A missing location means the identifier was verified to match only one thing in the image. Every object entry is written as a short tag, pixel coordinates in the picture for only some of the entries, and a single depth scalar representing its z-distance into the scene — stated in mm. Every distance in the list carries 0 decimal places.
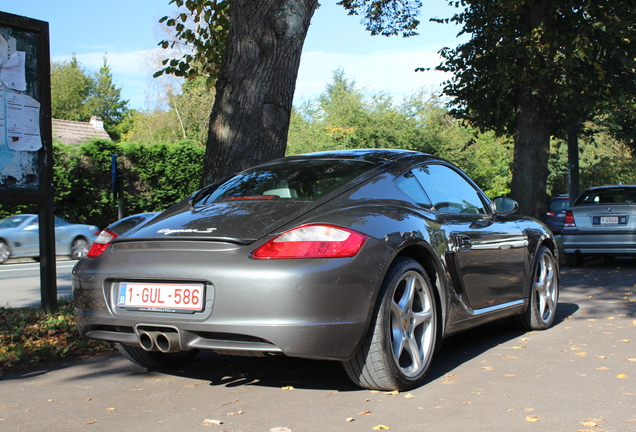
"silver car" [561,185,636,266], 11805
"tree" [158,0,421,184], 7270
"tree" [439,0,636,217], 15359
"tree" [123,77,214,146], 48250
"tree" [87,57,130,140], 86438
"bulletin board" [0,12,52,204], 6387
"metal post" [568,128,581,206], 19016
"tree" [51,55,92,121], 82188
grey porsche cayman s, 3594
